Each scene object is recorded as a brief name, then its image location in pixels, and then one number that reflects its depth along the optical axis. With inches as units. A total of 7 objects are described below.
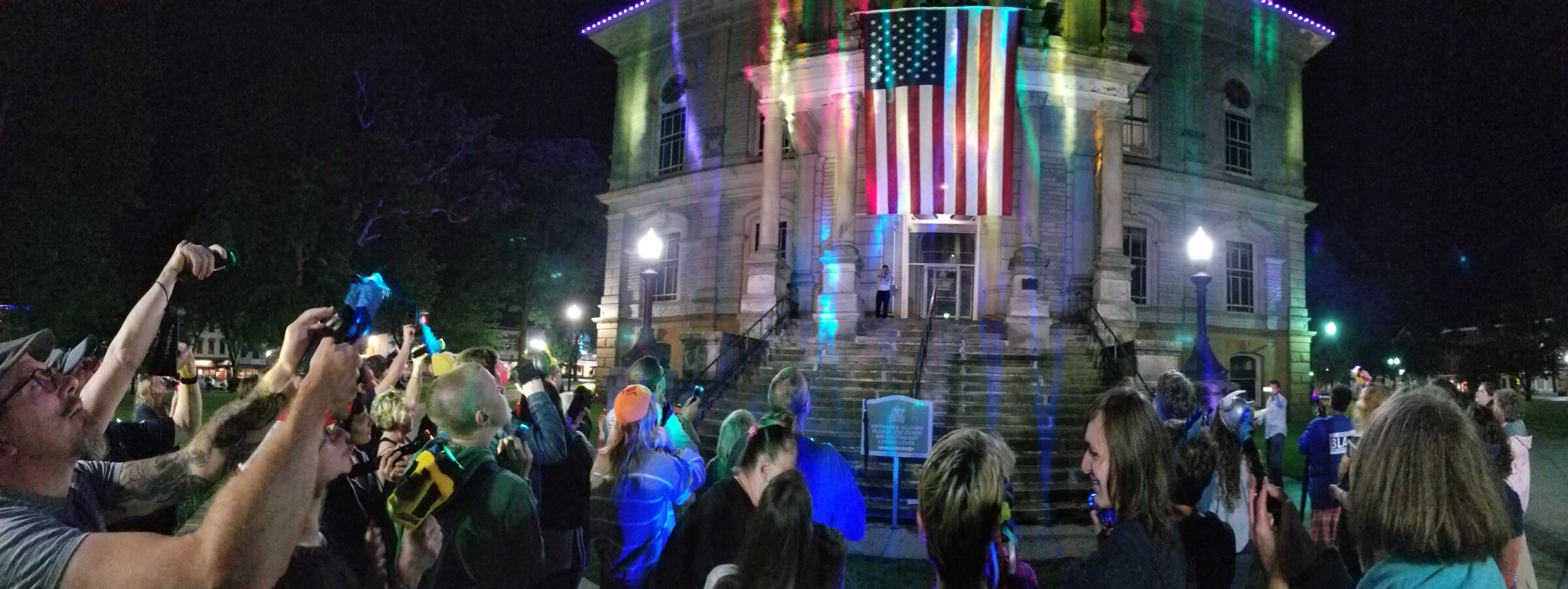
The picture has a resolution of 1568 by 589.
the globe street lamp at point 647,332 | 644.7
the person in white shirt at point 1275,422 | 382.3
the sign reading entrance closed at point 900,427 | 354.6
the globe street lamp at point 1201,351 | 526.6
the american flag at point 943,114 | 625.3
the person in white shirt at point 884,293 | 771.4
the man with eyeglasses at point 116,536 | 55.7
